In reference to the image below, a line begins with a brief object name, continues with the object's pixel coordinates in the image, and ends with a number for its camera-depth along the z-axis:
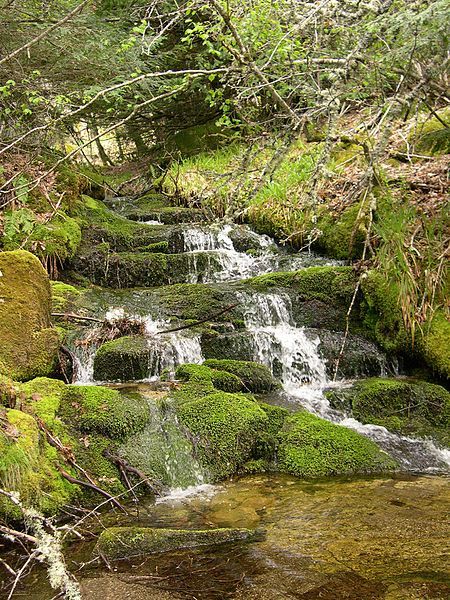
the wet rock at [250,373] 5.62
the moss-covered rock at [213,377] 5.39
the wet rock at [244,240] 9.44
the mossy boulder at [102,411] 4.25
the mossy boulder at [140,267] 8.48
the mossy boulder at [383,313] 6.36
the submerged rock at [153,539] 2.87
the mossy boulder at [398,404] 5.22
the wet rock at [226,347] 6.35
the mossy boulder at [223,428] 4.37
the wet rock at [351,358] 6.43
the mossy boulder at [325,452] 4.38
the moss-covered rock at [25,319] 4.96
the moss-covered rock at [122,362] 5.85
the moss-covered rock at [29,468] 3.10
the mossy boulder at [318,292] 7.24
